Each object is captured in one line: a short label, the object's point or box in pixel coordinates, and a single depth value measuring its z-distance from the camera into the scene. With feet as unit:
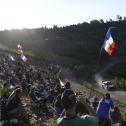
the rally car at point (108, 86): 90.76
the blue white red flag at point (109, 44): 21.53
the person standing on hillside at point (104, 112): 17.47
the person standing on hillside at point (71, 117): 8.30
